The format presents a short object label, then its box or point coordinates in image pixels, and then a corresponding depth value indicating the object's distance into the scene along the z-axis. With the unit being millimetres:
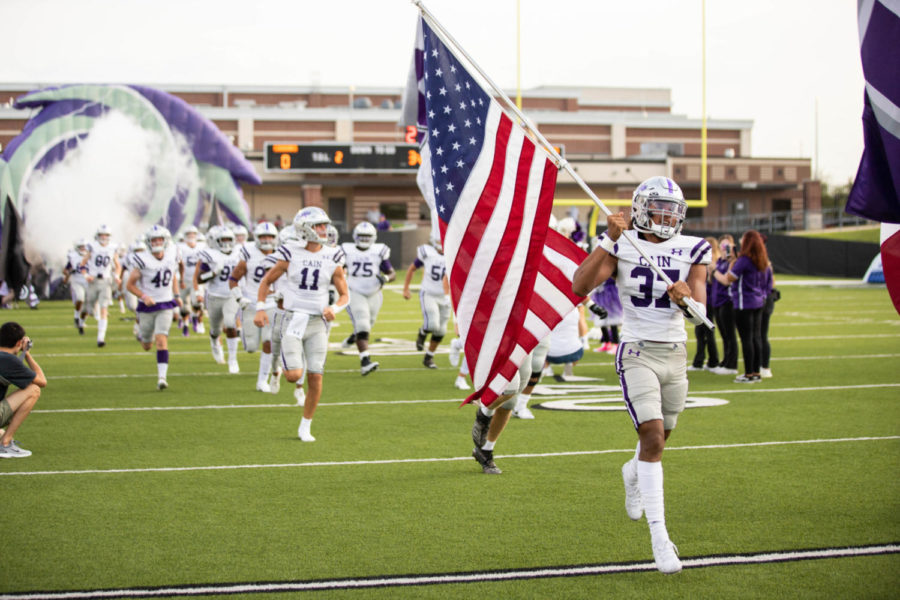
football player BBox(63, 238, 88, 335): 20422
